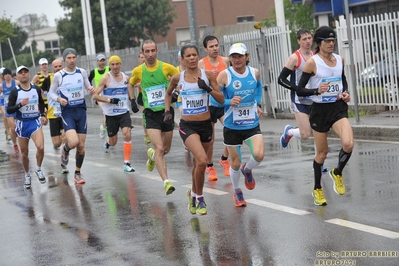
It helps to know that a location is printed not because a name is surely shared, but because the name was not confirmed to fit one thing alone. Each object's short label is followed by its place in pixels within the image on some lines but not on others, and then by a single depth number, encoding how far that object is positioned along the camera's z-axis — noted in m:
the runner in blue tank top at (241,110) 9.59
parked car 18.64
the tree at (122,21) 63.12
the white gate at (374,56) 18.66
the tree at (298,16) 37.44
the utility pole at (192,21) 23.44
